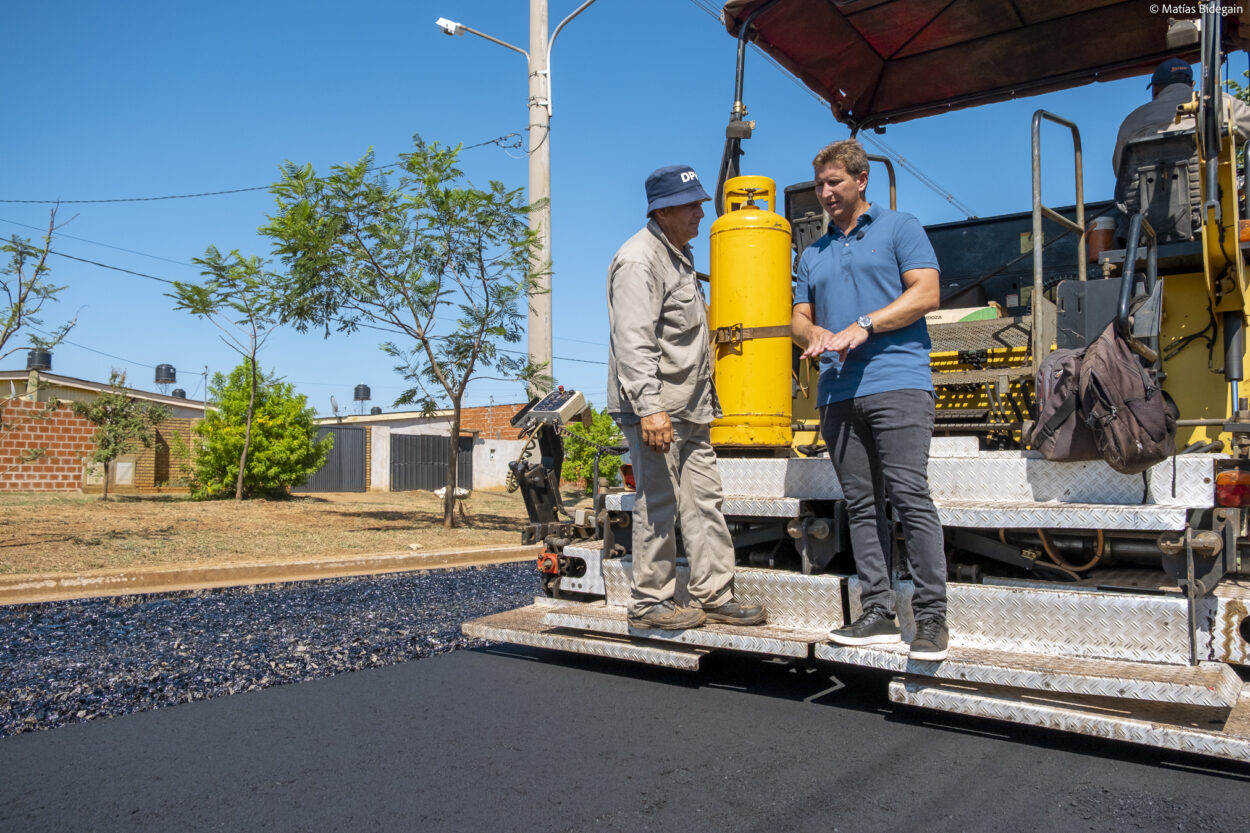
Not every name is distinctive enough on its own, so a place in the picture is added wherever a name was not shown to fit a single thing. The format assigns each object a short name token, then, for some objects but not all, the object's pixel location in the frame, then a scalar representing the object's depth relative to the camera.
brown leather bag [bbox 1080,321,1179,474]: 3.19
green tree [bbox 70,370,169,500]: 20.95
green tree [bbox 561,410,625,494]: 25.78
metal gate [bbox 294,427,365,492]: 30.92
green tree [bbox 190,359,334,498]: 19.66
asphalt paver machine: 3.17
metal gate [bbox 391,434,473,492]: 32.64
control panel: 5.57
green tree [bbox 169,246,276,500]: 16.45
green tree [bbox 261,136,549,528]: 12.24
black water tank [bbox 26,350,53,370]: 34.12
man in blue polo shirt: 3.44
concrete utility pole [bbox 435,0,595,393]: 13.06
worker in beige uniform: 4.03
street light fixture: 15.17
